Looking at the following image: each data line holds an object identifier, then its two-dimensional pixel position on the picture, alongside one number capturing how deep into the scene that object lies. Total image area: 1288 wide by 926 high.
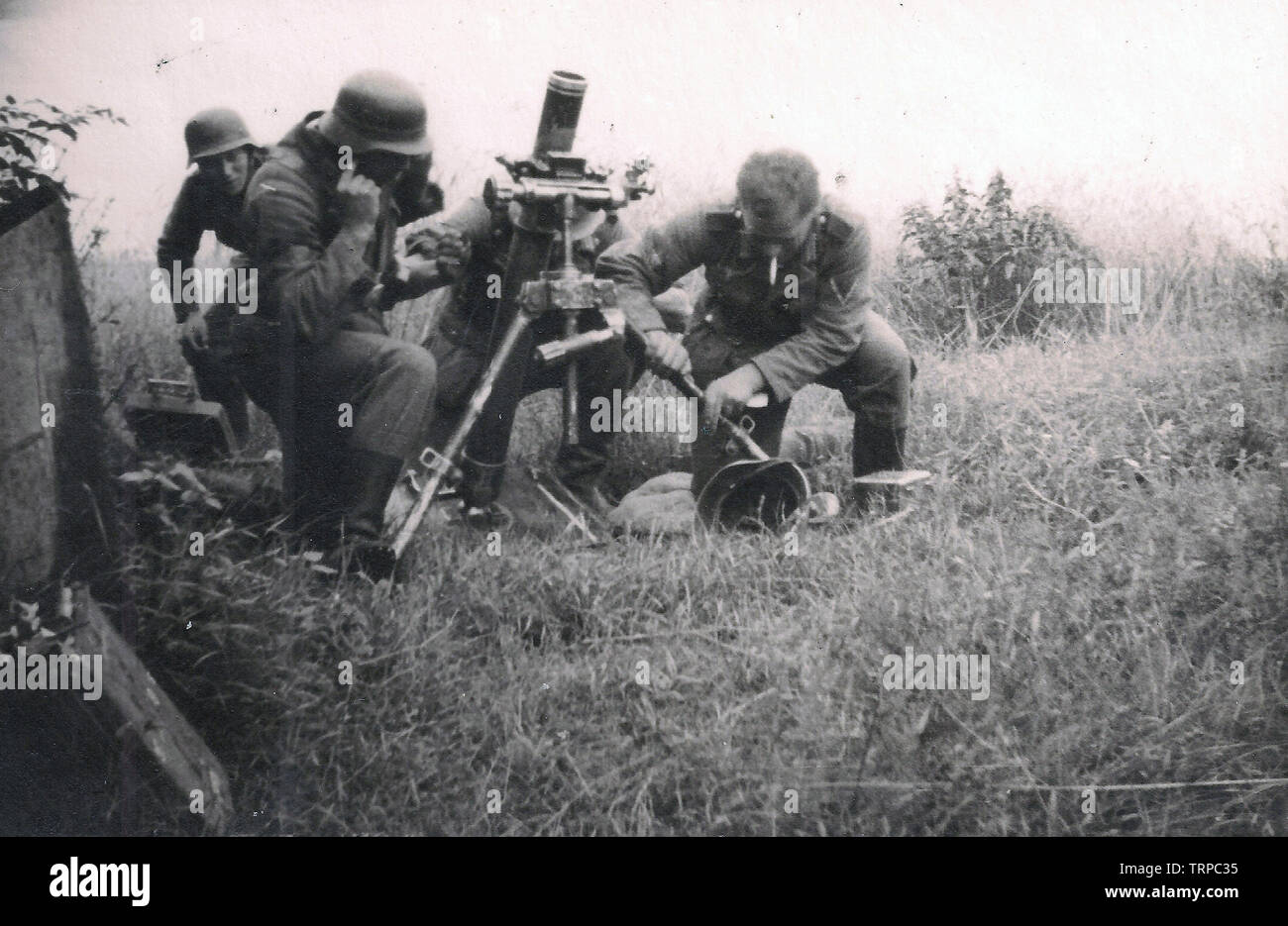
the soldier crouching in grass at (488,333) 3.51
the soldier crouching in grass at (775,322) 3.65
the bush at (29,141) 3.31
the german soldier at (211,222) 3.33
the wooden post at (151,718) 2.97
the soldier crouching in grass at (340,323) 3.28
